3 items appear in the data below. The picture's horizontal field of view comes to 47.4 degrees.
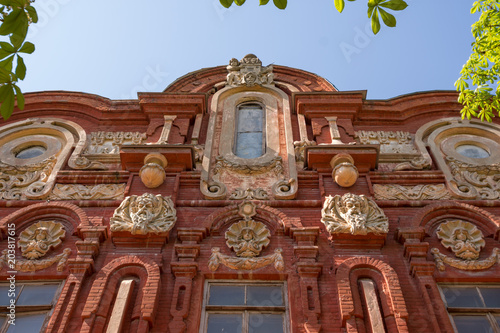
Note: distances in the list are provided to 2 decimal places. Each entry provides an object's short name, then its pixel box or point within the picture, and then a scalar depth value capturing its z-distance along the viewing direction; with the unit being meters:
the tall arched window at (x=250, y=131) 11.08
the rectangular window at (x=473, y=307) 7.50
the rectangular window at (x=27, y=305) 7.62
